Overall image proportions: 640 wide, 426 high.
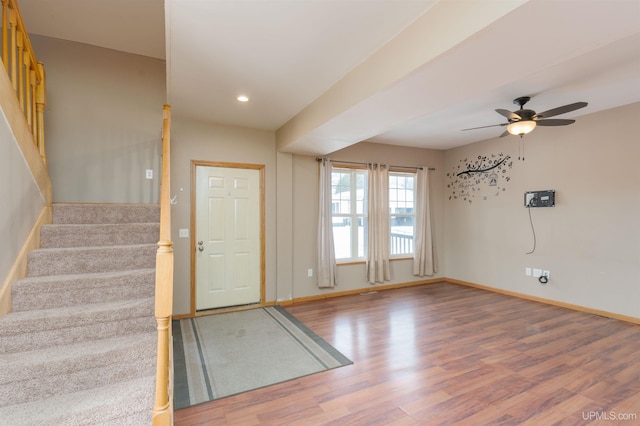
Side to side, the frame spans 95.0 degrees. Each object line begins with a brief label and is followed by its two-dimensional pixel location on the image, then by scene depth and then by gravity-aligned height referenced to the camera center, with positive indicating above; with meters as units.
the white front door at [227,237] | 4.05 -0.26
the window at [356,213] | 5.06 +0.09
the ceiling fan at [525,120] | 3.03 +1.04
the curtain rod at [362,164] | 4.78 +0.96
